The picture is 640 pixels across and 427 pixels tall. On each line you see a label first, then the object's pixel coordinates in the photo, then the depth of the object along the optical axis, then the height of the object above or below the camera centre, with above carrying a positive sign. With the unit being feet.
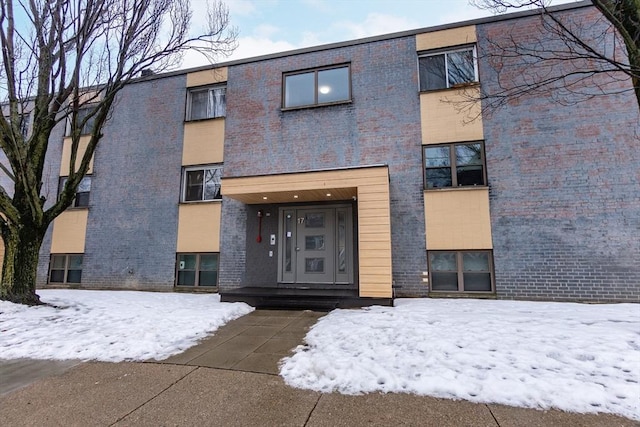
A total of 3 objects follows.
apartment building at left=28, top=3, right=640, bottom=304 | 24.03 +6.17
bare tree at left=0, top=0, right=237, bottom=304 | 22.82 +12.52
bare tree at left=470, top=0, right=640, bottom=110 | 24.97 +15.35
